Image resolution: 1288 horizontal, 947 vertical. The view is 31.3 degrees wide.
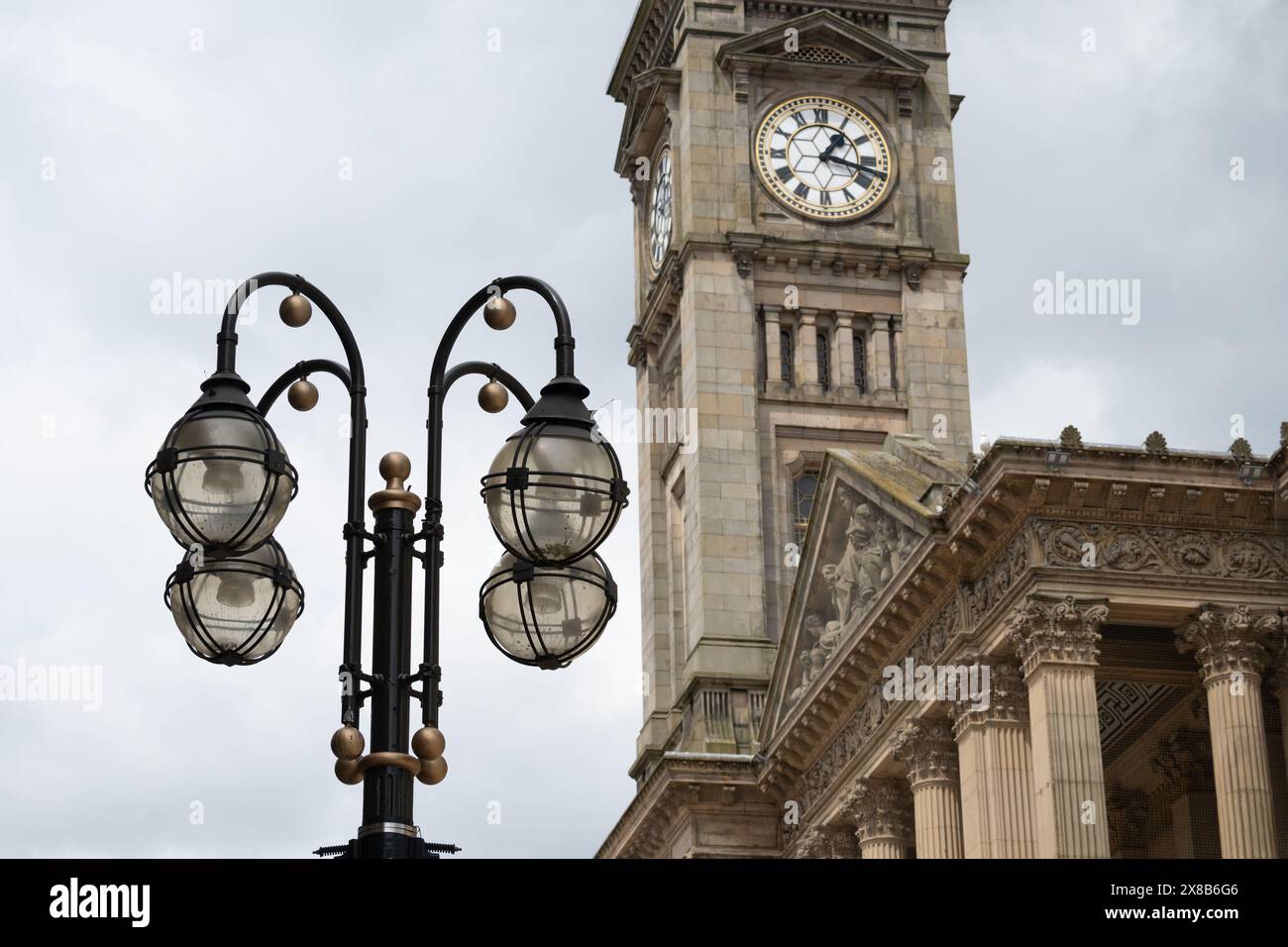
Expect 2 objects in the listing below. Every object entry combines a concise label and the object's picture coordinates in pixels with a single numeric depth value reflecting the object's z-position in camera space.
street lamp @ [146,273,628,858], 13.57
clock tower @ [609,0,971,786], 55.84
